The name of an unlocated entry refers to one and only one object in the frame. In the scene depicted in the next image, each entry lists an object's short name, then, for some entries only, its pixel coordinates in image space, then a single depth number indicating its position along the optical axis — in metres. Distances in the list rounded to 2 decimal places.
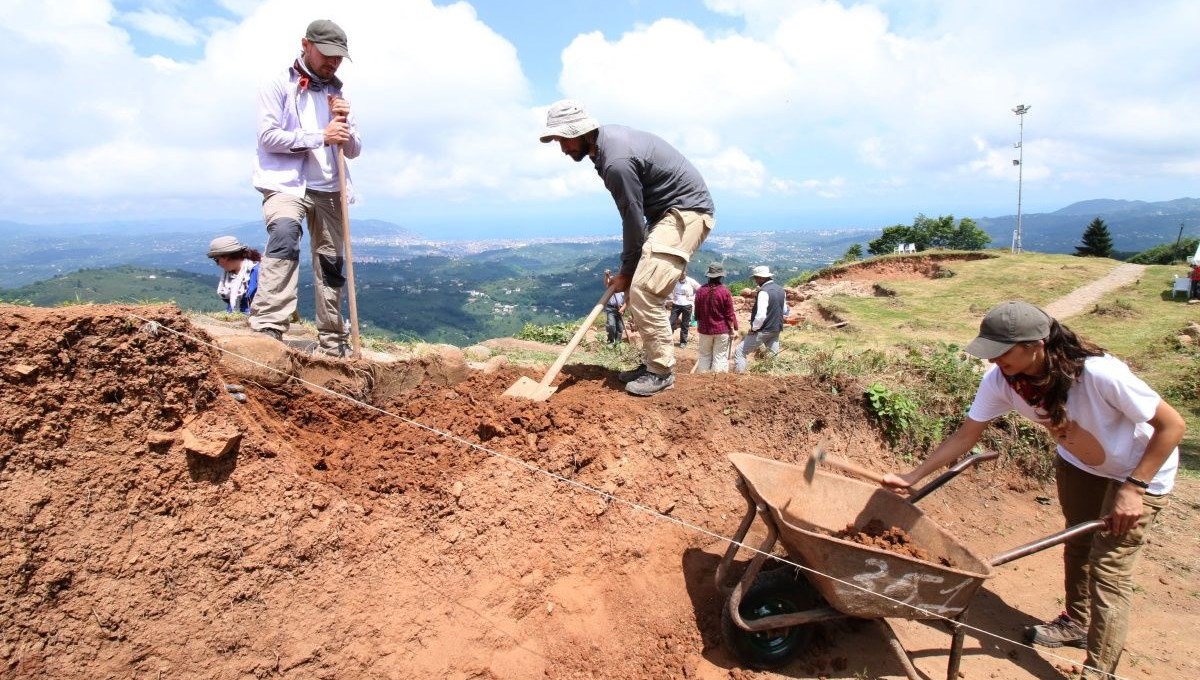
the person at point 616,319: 11.74
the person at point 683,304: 12.36
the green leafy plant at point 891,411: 5.22
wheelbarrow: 2.82
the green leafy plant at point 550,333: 13.08
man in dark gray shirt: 4.12
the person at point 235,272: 5.21
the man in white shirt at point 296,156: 4.29
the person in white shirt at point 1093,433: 2.74
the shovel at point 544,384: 4.45
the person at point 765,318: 8.28
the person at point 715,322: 7.80
